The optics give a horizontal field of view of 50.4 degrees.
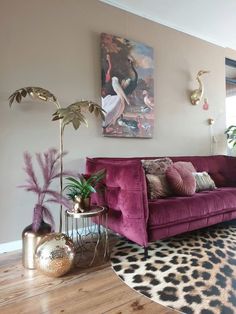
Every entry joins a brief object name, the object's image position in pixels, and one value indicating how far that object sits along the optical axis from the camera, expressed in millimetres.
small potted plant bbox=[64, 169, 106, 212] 1980
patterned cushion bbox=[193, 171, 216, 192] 2843
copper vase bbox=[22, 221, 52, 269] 1943
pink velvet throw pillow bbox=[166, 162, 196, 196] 2527
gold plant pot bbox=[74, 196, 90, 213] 1968
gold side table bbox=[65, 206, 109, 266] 1973
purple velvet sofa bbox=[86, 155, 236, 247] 1993
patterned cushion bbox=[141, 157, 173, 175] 2627
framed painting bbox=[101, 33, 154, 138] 2836
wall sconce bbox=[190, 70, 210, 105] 3639
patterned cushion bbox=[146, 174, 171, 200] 2428
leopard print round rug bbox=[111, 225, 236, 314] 1474
